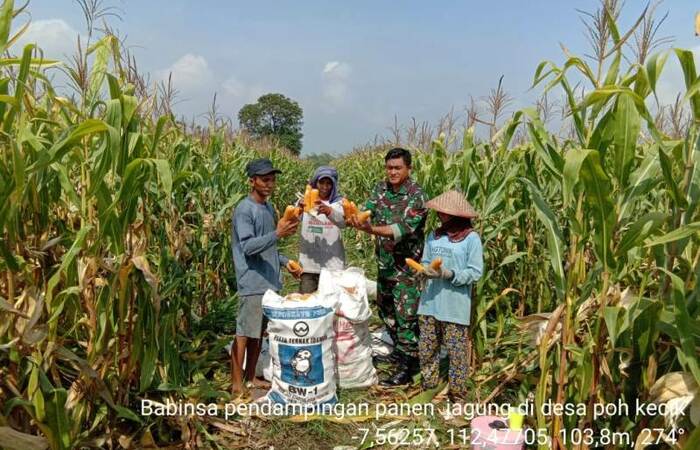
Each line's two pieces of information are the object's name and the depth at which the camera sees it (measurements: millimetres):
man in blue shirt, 3375
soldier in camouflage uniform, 3803
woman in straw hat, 3281
